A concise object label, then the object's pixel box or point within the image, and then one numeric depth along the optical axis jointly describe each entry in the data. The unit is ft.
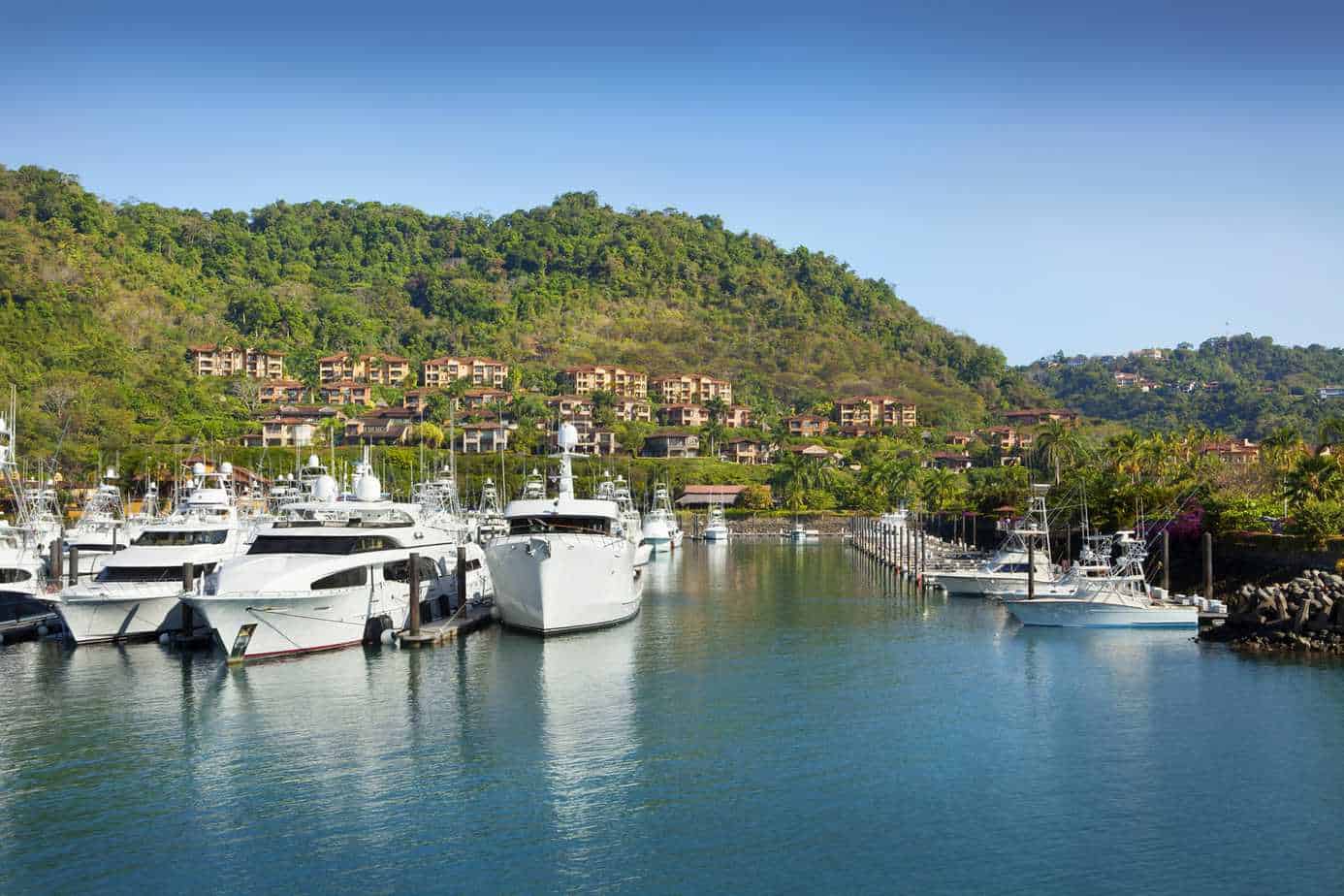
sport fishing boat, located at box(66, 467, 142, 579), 189.98
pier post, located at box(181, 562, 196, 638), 156.46
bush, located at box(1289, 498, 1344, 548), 182.19
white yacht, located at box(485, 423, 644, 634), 161.99
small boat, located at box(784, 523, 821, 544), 448.65
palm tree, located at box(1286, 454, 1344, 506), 211.61
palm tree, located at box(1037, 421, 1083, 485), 395.75
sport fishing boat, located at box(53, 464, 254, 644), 156.66
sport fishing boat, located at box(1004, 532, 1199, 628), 173.27
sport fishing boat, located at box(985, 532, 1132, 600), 183.93
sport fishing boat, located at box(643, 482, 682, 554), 368.89
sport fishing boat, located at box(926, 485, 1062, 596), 226.17
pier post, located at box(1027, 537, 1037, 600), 187.40
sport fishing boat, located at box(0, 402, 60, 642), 168.86
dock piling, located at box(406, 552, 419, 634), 157.43
